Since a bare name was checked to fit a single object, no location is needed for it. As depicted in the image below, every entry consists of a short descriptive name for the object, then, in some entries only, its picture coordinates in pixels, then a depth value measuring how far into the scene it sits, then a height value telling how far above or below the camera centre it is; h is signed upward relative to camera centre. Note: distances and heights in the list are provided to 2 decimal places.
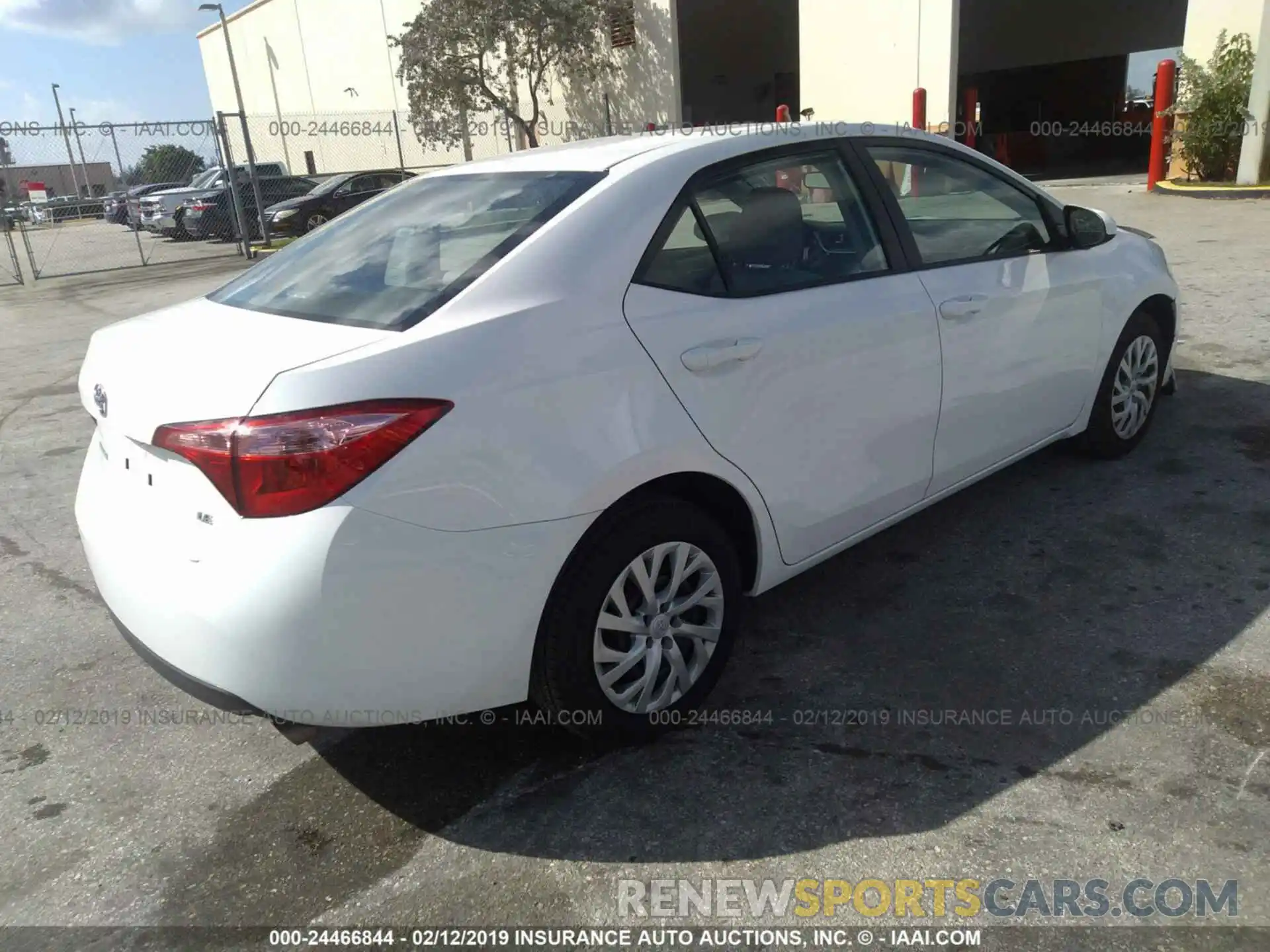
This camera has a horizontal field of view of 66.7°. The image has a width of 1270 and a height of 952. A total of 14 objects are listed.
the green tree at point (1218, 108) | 13.95 -0.13
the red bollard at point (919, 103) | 17.34 +0.28
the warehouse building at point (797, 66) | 18.14 +1.62
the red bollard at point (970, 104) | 20.78 +0.24
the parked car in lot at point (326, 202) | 19.03 -0.72
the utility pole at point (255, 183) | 16.36 -0.22
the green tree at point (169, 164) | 21.91 +0.26
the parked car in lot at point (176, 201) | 21.88 -0.58
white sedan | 2.11 -0.66
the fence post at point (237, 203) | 16.22 -0.55
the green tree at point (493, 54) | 24.05 +2.36
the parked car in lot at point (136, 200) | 19.05 -0.49
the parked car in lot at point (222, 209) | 20.81 -0.76
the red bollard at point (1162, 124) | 14.74 -0.33
